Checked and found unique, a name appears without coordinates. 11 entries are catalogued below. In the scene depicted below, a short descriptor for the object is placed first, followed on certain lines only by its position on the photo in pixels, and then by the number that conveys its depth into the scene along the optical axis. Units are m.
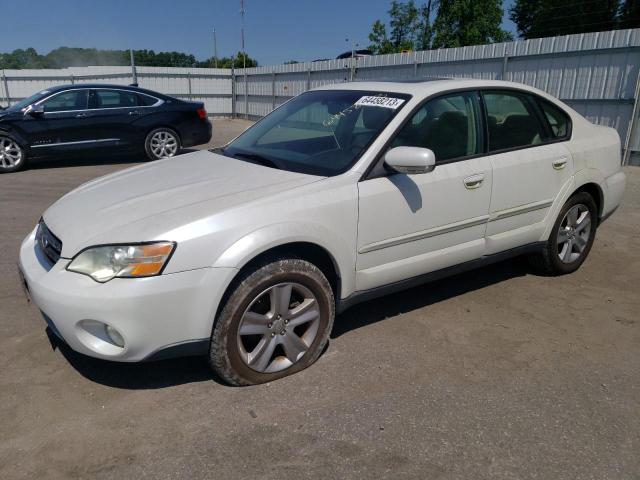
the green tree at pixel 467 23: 37.34
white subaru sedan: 2.59
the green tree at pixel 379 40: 39.22
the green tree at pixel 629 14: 31.89
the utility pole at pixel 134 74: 22.23
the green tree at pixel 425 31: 38.97
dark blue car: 9.37
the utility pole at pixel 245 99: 22.03
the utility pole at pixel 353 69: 16.67
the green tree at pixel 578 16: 33.00
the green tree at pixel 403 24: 39.19
